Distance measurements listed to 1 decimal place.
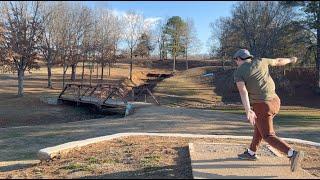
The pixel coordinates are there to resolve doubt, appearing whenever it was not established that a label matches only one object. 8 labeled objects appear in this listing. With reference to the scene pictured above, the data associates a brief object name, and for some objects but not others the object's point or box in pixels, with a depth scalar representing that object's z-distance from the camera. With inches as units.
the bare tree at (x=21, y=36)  1358.3
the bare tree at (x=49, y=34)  1598.2
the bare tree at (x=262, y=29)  1382.9
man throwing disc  268.4
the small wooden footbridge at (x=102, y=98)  1062.5
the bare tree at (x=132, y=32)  2135.8
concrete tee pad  253.0
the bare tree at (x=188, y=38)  2690.9
